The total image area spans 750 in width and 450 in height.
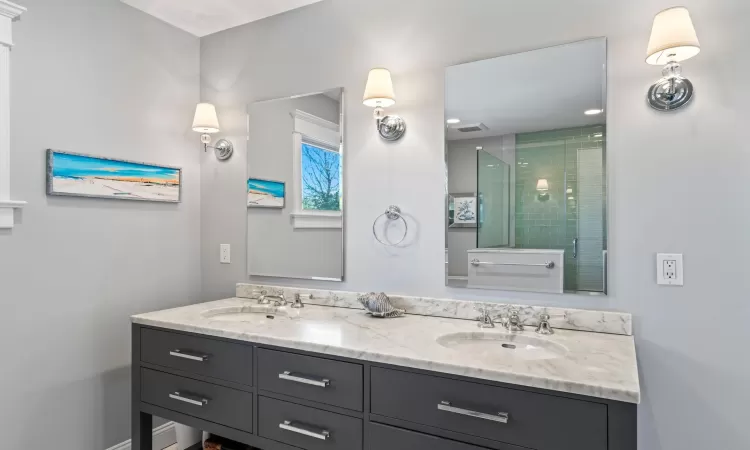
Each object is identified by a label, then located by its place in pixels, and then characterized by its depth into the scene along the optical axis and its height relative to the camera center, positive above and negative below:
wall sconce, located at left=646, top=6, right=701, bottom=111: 1.45 +0.59
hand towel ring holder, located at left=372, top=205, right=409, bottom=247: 2.12 +0.08
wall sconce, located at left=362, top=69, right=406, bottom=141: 1.99 +0.58
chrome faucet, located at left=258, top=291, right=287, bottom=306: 2.36 -0.35
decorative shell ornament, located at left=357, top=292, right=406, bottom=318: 1.99 -0.32
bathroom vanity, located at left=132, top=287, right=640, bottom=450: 1.21 -0.46
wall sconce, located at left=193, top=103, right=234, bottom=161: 2.51 +0.60
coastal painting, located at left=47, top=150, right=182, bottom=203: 2.06 +0.27
